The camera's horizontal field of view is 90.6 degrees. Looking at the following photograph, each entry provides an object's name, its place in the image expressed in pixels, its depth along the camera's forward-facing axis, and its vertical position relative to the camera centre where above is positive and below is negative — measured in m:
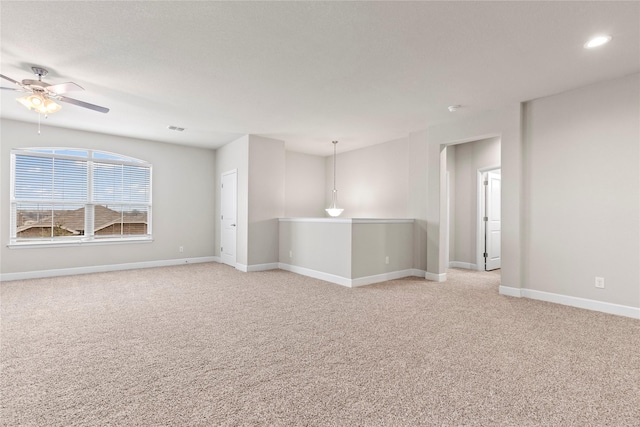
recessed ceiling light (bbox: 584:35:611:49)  2.63 +1.48
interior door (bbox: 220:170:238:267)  6.44 -0.04
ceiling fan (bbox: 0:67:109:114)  3.13 +1.25
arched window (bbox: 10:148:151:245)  5.25 +0.32
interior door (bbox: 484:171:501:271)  6.27 -0.12
